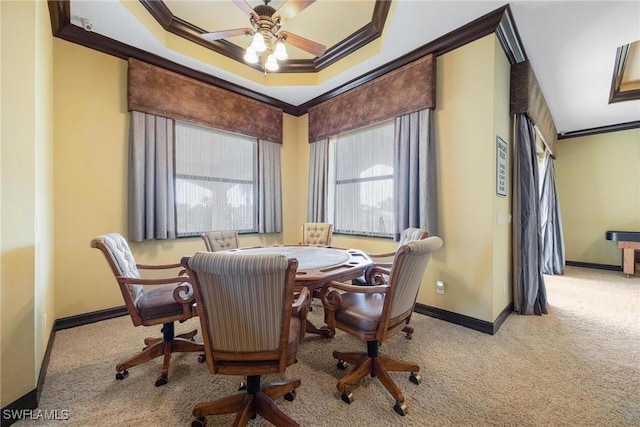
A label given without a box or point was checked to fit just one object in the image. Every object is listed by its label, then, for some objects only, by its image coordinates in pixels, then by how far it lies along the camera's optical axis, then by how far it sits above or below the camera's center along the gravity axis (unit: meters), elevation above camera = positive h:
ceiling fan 2.06 +1.58
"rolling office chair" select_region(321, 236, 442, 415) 1.50 -0.64
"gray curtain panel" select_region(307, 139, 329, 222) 4.11 +0.49
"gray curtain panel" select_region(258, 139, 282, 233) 4.05 +0.38
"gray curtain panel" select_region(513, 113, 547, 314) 2.87 -0.16
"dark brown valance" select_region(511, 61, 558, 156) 2.78 +1.36
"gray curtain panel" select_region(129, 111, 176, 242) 2.88 +0.37
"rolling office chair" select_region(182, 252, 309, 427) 1.10 -0.50
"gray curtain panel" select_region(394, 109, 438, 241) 2.81 +0.45
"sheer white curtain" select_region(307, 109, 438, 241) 2.86 +0.45
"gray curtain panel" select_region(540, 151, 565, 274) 4.86 -0.21
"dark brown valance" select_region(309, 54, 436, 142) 2.89 +1.45
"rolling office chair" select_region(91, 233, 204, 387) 1.69 -0.64
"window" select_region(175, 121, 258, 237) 3.38 +0.44
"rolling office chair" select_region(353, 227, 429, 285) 2.17 -0.26
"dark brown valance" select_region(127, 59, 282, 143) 2.94 +1.42
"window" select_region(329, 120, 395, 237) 3.49 +0.45
